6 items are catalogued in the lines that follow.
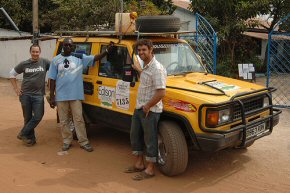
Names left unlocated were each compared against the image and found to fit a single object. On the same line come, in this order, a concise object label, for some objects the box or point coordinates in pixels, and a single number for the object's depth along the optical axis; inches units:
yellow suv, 179.6
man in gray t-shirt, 246.5
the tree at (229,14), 579.2
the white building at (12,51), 625.9
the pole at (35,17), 557.9
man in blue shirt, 227.5
